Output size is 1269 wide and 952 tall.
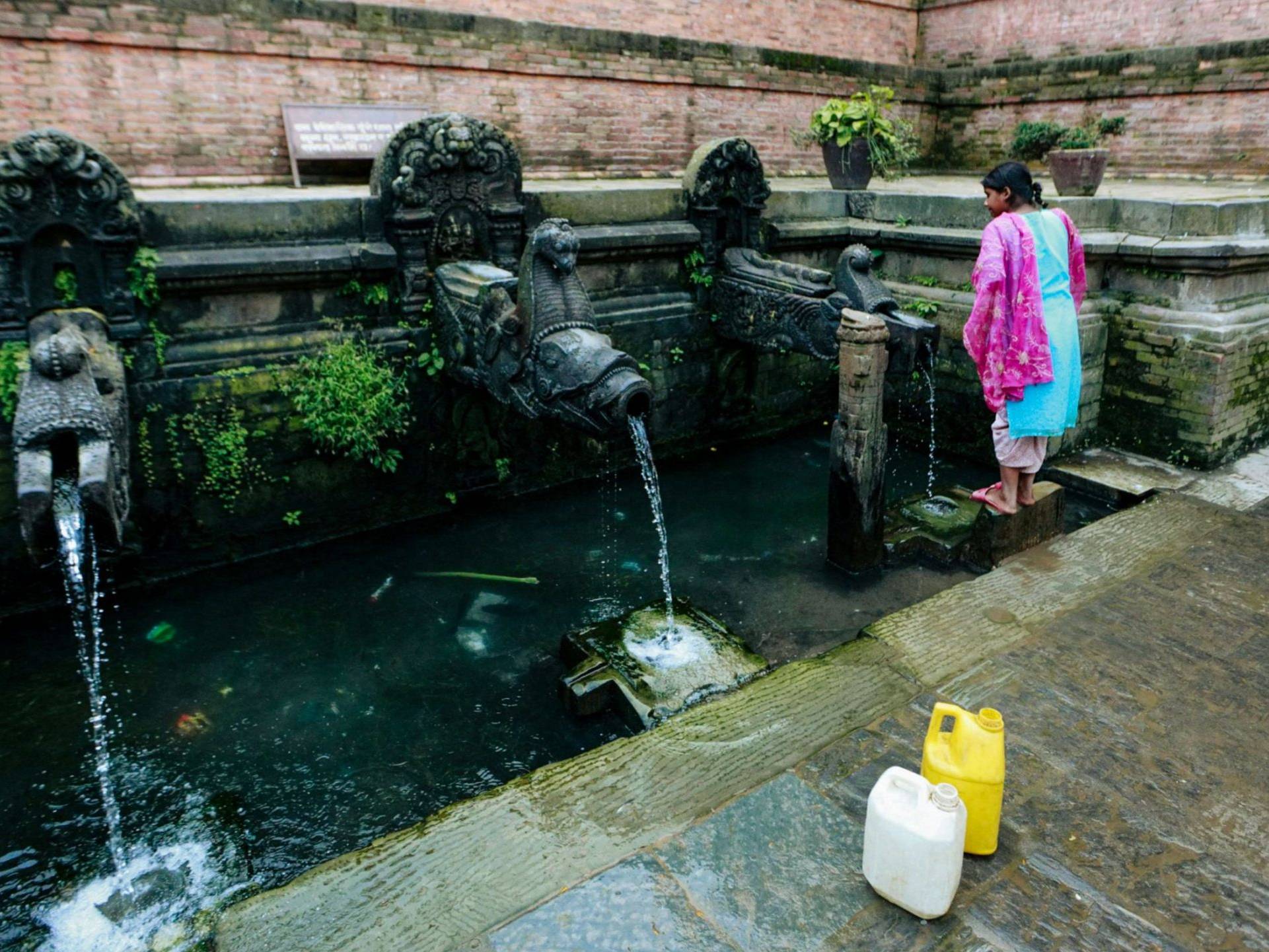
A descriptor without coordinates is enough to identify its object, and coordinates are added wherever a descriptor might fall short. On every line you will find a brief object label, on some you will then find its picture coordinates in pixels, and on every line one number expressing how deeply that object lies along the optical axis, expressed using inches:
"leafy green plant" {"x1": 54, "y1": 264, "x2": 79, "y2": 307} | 180.2
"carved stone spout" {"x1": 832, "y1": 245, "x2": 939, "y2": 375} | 206.1
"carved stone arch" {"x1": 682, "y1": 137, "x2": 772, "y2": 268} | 259.4
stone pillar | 189.6
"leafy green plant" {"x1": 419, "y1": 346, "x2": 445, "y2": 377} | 228.2
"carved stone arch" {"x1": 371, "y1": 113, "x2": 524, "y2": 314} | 211.5
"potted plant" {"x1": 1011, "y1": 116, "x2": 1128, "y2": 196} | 271.1
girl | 176.1
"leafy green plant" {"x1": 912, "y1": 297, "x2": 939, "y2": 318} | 285.1
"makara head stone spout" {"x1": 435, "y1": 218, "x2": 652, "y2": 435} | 178.2
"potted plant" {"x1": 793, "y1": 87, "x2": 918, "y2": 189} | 314.7
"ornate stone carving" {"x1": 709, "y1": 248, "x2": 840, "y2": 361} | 230.4
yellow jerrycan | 100.5
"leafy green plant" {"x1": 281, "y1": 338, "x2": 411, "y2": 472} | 215.0
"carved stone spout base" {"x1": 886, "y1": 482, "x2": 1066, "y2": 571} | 193.0
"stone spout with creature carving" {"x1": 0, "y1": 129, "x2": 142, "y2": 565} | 145.1
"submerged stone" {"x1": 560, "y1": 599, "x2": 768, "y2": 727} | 153.9
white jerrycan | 92.6
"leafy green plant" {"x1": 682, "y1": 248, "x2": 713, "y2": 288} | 269.1
